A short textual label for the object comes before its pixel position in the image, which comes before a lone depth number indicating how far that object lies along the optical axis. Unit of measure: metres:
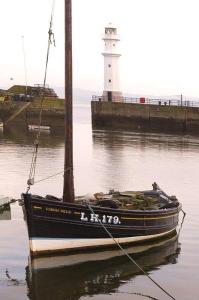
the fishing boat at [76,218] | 14.26
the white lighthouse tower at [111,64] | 70.19
